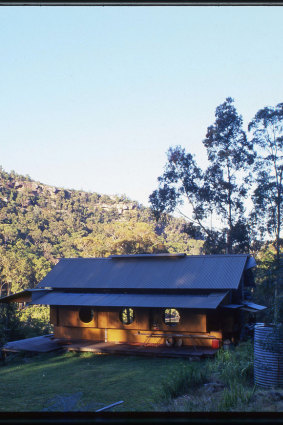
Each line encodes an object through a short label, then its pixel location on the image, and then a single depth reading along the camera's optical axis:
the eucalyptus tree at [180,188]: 26.09
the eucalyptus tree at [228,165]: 25.61
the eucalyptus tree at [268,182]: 24.52
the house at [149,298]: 13.67
